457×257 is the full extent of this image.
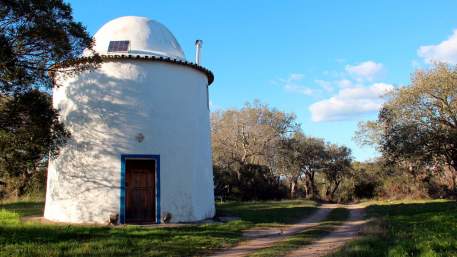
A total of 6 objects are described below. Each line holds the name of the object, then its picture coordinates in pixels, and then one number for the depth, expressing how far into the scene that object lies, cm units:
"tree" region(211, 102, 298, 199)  3606
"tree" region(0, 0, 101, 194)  987
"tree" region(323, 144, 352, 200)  4447
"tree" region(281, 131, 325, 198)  4172
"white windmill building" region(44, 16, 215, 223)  1450
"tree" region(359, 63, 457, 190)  2433
